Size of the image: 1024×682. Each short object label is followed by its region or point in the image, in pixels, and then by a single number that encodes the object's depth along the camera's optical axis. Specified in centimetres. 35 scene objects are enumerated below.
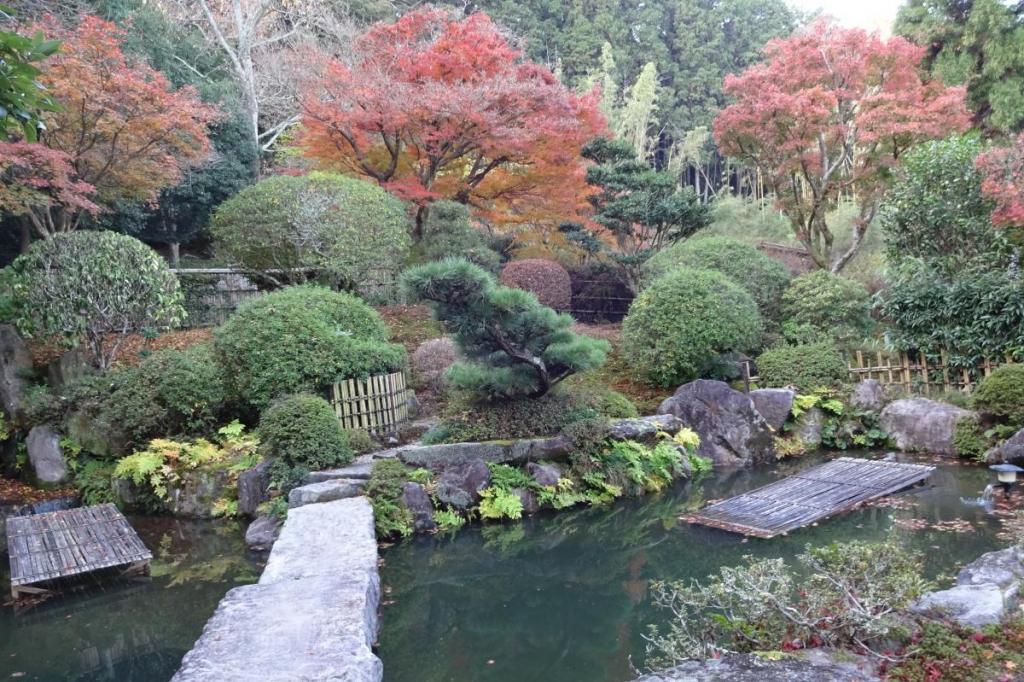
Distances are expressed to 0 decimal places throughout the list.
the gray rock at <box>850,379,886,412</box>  956
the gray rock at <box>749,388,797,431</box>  942
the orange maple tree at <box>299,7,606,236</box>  1208
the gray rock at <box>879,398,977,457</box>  870
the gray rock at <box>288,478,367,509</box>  673
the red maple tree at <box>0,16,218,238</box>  890
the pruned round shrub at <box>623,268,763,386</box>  991
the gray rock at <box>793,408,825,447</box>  946
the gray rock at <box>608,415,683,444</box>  817
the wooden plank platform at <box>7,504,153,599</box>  582
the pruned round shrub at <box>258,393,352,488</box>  724
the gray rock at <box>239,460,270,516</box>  734
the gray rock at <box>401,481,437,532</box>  700
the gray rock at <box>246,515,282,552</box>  665
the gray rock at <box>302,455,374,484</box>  707
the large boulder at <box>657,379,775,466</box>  896
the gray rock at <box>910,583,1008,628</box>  366
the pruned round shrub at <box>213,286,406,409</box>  802
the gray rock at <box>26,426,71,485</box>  848
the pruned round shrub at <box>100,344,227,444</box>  811
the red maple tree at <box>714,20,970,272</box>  1232
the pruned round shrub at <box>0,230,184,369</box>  874
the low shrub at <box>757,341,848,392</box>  991
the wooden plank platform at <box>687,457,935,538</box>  653
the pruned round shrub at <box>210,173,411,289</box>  1115
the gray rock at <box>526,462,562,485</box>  758
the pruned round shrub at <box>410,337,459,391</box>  956
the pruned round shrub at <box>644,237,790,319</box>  1151
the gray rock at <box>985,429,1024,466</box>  757
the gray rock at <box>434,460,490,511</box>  724
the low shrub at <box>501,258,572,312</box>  1272
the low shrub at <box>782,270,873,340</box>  1075
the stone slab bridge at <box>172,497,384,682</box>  358
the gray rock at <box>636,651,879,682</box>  316
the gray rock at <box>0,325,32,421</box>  921
